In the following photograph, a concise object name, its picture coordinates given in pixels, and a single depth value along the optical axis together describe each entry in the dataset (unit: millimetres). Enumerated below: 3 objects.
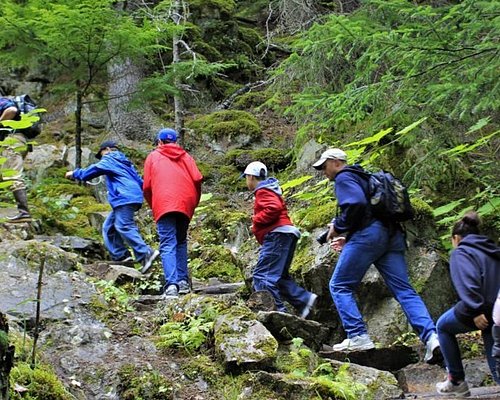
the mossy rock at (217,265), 9078
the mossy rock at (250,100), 17453
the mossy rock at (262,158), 14227
